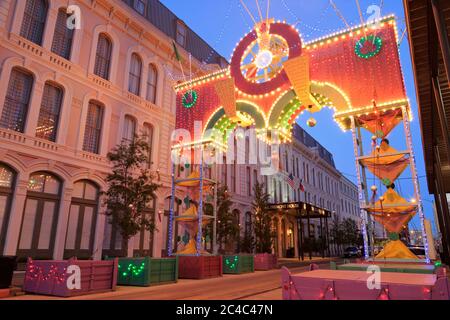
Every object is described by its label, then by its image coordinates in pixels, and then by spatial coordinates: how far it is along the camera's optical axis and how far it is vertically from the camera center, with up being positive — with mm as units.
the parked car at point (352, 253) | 39353 -684
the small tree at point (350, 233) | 50966 +2220
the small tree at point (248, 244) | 27328 +179
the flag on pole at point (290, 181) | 25822 +5095
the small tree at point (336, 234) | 47341 +1859
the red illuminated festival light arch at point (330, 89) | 9242 +5308
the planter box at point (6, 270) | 9305 -717
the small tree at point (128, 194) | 13883 +2181
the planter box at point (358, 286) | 3990 -508
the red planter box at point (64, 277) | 9438 -956
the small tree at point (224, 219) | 22859 +1868
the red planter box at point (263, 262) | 21156 -985
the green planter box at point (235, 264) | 17922 -959
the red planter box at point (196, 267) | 14845 -952
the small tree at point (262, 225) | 26328 +1680
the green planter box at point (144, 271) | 11898 -955
